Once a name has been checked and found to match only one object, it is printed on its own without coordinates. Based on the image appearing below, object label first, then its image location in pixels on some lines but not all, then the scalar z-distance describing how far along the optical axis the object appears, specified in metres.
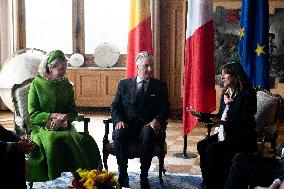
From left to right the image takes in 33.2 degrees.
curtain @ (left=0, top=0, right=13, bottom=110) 9.40
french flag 5.42
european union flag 5.48
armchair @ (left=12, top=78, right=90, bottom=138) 4.54
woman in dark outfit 4.03
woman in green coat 4.15
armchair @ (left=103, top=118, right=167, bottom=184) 4.43
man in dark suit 4.40
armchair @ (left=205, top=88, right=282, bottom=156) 4.64
